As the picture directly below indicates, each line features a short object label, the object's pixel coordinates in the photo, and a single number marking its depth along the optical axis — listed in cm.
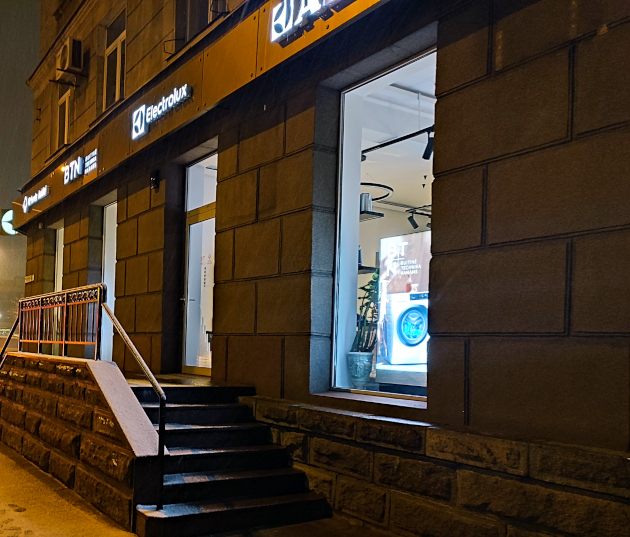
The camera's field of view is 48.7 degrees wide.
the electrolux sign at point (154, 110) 876
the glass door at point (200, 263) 928
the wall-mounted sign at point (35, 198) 1471
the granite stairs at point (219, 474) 530
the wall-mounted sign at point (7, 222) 1902
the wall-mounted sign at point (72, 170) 1251
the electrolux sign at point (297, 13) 598
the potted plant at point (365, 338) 671
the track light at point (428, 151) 752
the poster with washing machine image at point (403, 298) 650
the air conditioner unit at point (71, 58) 1339
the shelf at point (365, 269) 700
